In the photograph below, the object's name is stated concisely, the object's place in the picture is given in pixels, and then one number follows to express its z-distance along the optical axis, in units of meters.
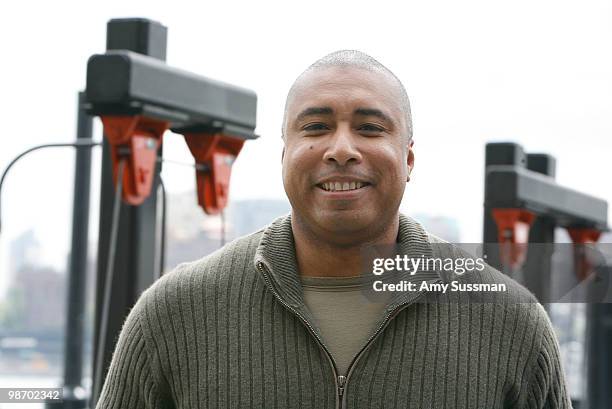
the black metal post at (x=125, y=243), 5.88
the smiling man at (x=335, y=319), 3.56
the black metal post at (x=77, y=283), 11.25
